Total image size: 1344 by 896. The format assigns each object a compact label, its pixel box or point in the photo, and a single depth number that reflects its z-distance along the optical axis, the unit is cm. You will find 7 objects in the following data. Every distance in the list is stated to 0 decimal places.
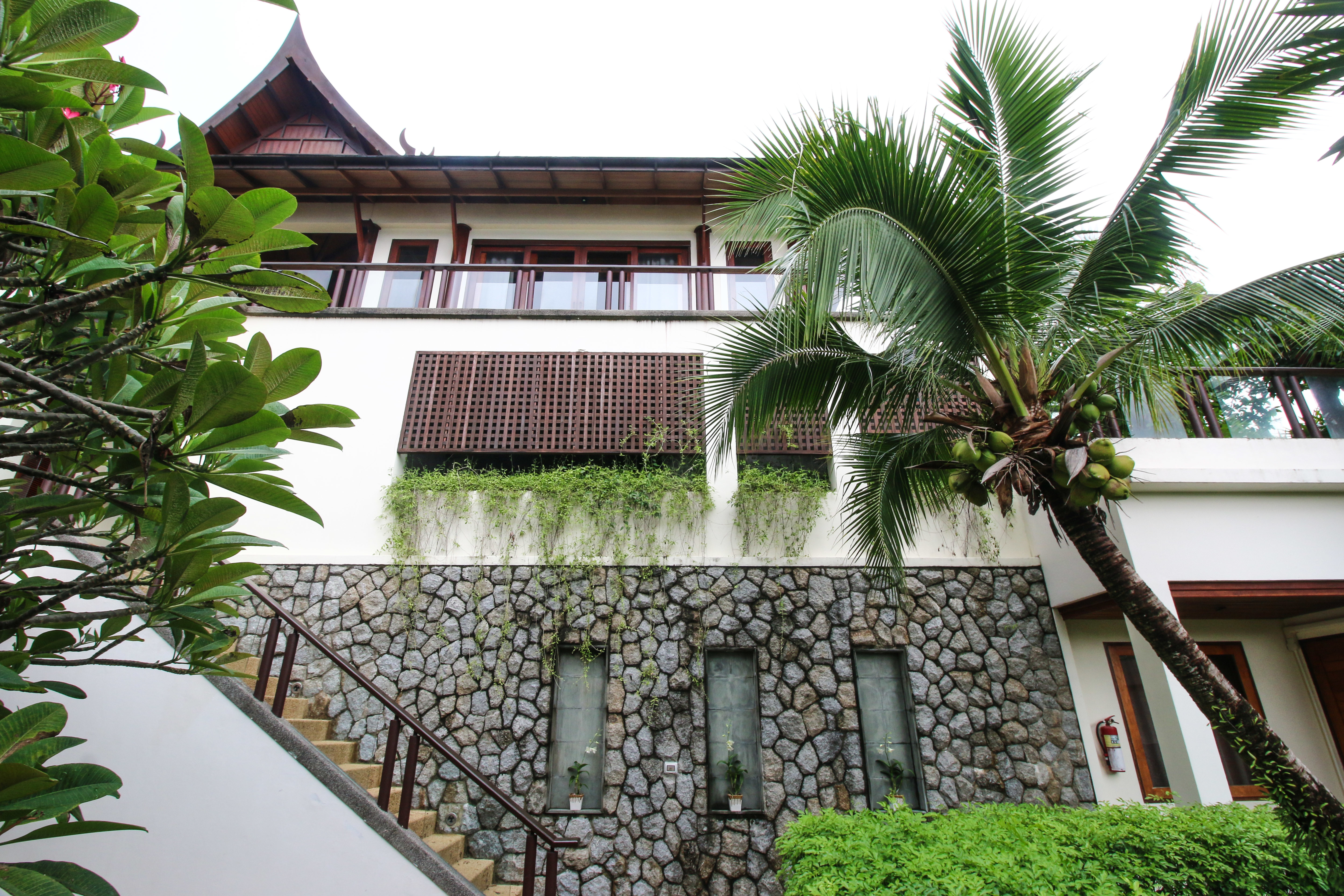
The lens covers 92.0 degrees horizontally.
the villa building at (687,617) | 527
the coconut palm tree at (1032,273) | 331
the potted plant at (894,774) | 555
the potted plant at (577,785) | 545
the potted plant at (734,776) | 546
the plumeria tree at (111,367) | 154
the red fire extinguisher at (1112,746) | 561
